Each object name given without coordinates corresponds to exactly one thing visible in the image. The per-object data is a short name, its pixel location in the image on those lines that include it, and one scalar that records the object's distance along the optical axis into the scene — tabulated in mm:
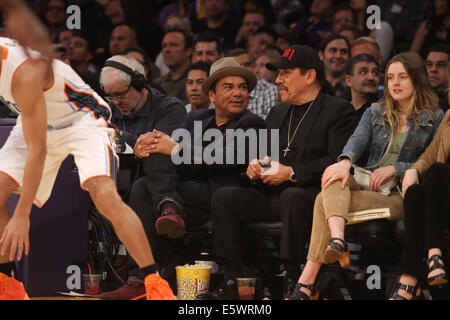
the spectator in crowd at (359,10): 12833
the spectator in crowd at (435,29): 11672
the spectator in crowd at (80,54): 13516
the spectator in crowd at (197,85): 10820
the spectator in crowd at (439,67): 10227
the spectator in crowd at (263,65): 12102
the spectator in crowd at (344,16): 12872
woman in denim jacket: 7707
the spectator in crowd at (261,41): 12922
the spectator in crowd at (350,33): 11957
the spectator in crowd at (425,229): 7375
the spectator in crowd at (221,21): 14344
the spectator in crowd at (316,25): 13289
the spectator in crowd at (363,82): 9836
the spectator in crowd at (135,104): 9633
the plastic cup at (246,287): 8087
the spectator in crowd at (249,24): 14039
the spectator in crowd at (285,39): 13269
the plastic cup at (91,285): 8687
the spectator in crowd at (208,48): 12236
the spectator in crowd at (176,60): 12078
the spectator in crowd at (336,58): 11211
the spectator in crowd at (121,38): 14086
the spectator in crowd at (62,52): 12209
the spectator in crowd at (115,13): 15273
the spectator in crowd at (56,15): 15609
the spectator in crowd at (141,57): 11473
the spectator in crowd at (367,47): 10820
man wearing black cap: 8109
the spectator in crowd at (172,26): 14328
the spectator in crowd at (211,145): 8945
